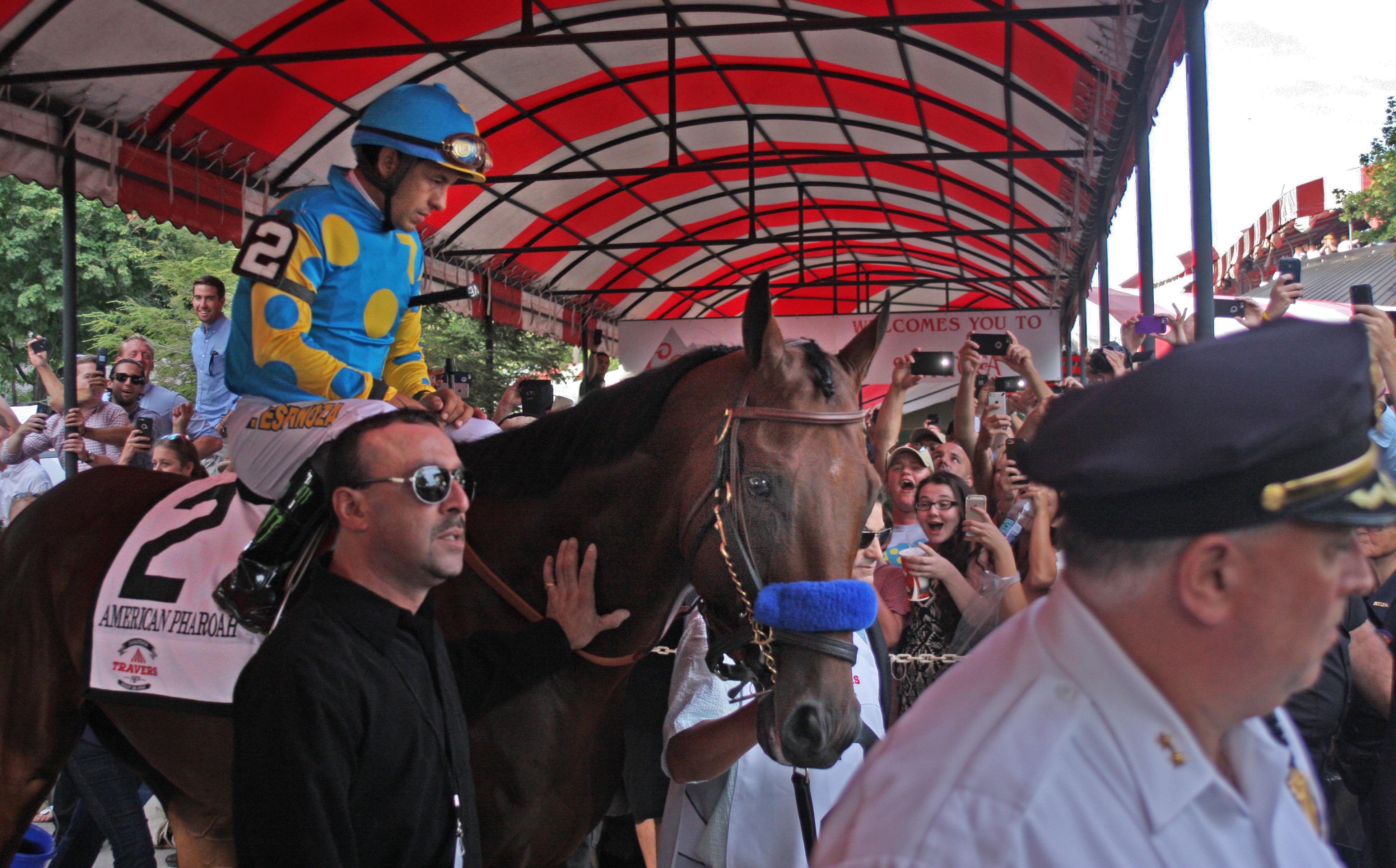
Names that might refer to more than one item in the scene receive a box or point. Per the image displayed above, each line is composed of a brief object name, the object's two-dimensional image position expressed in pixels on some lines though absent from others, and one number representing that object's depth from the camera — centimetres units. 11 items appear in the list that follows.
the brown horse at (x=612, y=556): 238
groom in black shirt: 182
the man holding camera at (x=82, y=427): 710
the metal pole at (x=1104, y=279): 1109
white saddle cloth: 290
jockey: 288
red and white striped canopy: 702
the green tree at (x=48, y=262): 2575
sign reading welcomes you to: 1425
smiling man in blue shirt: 590
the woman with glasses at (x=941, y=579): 413
